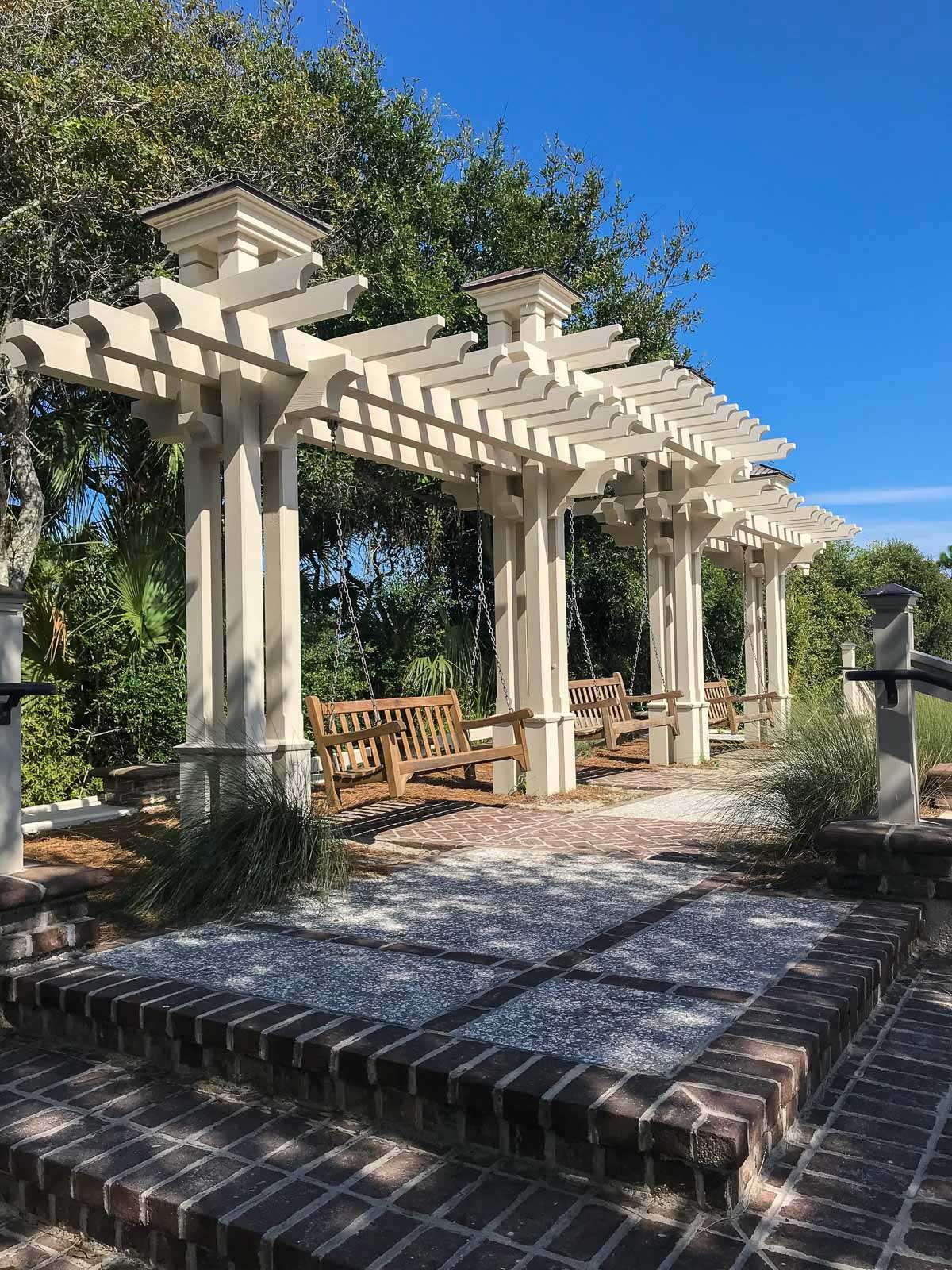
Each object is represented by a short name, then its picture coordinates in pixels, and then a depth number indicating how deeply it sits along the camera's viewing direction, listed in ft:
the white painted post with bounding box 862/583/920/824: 14.40
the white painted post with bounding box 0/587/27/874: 11.89
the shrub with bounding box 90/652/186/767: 29.58
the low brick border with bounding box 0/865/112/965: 11.80
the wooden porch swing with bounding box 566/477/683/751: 34.32
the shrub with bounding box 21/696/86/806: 27.84
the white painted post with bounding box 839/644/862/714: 23.41
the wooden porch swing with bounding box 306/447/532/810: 21.98
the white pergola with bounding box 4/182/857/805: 16.71
